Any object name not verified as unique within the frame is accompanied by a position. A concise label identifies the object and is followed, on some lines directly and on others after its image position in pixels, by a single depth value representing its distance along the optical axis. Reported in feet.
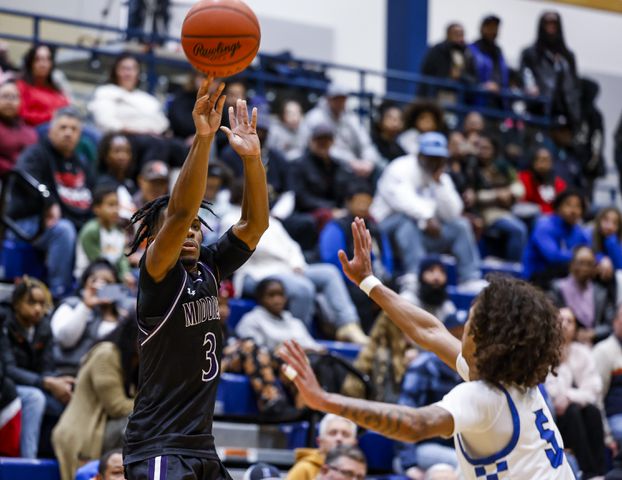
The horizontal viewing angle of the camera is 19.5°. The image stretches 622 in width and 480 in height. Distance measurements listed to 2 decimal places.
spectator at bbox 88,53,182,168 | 49.71
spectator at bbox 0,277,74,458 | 34.31
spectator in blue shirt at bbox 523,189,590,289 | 53.57
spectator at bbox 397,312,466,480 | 37.21
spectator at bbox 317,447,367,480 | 31.61
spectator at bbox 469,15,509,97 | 68.65
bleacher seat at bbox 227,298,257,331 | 44.21
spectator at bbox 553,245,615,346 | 49.78
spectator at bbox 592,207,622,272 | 55.15
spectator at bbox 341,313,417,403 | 40.46
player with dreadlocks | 19.56
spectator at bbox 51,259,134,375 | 37.24
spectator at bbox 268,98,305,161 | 57.21
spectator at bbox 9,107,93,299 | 41.53
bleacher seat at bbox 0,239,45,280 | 43.24
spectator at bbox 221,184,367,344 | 45.03
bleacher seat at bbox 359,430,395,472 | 39.71
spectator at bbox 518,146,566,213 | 63.79
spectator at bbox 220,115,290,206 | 50.93
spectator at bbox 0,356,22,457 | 33.47
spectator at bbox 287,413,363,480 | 33.29
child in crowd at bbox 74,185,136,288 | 42.24
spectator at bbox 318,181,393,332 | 48.41
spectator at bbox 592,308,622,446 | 43.09
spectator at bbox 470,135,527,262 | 59.81
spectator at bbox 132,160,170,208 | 43.80
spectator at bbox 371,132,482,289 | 51.19
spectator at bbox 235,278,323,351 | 41.16
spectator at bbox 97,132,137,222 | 46.21
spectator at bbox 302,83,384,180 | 57.77
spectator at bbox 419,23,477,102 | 68.24
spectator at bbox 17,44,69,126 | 50.11
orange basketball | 21.51
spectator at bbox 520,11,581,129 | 70.58
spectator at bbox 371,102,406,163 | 60.37
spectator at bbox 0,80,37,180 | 45.81
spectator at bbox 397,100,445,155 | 60.03
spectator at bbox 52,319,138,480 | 33.21
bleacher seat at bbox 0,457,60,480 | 31.91
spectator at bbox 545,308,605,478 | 39.68
